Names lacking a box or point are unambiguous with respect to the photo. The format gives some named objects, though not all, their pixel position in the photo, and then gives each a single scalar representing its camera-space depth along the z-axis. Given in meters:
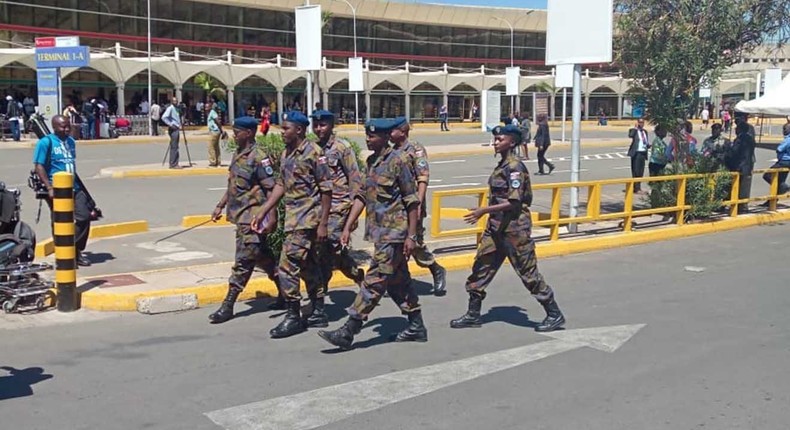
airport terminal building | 42.72
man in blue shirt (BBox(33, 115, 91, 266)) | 8.81
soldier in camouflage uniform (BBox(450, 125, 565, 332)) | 7.14
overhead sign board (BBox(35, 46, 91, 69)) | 29.64
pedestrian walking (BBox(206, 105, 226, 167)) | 22.09
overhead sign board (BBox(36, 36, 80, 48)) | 30.27
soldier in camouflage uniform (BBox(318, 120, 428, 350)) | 6.57
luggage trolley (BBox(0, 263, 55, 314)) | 7.73
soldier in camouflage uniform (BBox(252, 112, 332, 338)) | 6.96
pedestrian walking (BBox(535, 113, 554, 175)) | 22.64
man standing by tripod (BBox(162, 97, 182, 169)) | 21.28
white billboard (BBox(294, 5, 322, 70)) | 13.44
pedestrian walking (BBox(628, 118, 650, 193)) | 18.06
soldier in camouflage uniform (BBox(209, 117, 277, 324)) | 7.51
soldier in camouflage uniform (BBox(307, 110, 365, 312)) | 7.64
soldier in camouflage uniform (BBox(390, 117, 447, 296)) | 6.79
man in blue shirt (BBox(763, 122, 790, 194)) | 16.94
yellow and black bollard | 7.68
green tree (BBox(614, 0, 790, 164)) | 13.79
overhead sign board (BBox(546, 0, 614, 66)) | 12.45
